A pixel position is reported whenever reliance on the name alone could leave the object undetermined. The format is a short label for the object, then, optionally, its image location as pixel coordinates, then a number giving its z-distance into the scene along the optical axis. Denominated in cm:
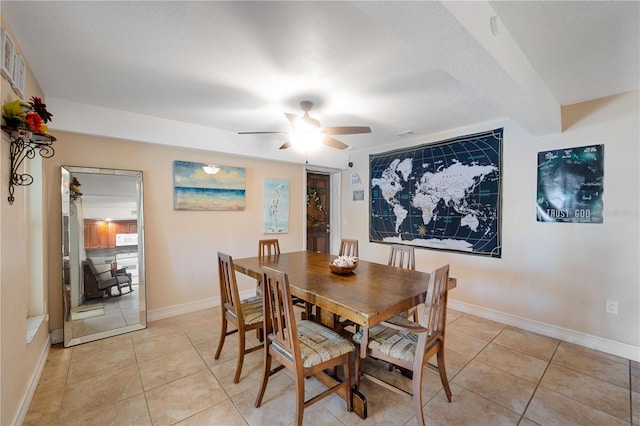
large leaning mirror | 276
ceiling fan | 250
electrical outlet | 255
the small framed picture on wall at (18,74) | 171
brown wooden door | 509
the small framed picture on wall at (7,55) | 152
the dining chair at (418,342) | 162
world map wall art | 330
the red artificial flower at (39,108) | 175
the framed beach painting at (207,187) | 347
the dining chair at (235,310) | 216
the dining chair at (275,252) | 261
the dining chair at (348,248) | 321
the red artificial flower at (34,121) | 164
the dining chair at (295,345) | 161
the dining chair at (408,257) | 258
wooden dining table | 158
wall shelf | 162
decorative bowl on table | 229
